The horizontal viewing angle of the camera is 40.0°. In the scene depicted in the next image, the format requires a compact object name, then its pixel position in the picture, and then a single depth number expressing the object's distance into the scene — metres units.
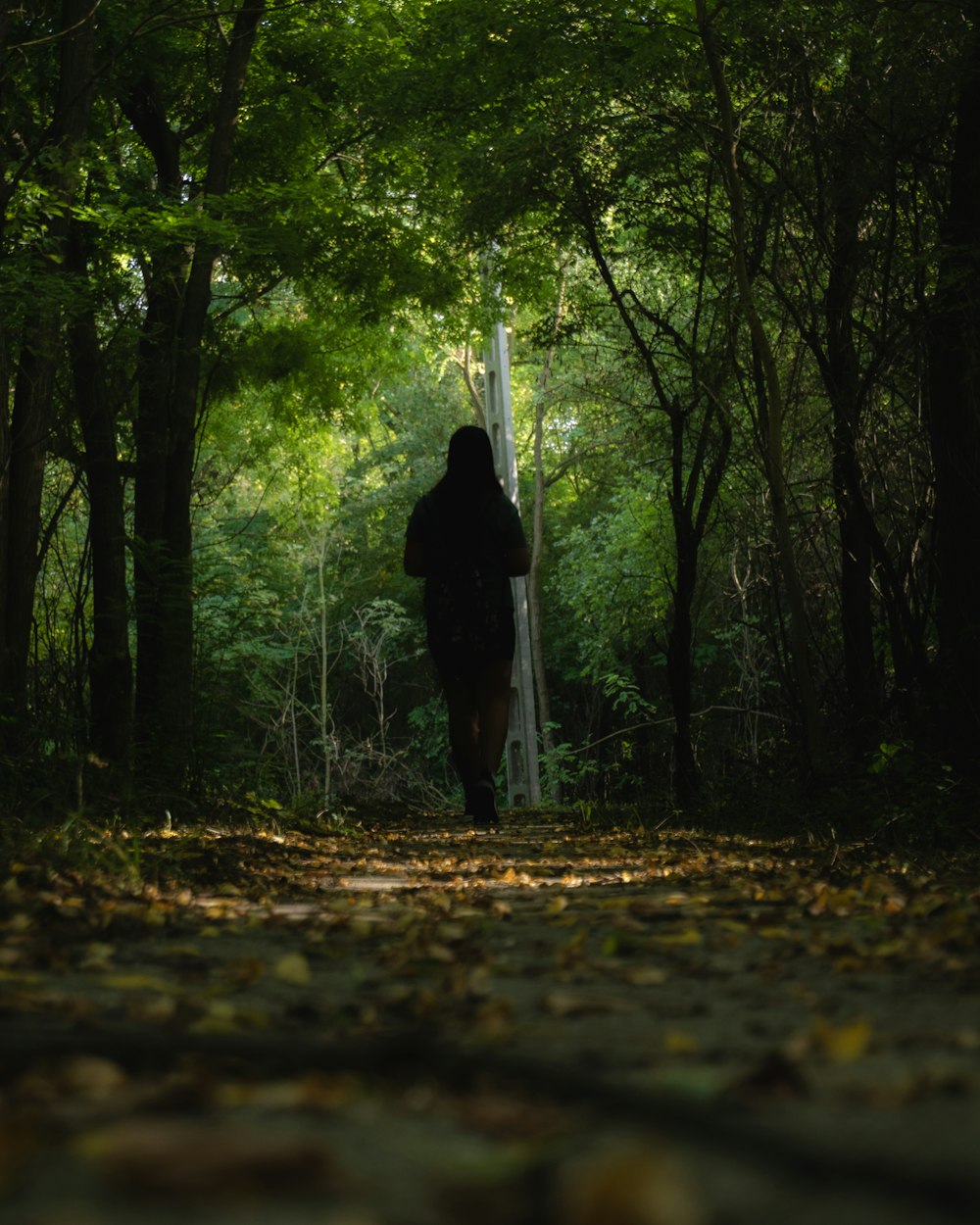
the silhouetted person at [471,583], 7.61
